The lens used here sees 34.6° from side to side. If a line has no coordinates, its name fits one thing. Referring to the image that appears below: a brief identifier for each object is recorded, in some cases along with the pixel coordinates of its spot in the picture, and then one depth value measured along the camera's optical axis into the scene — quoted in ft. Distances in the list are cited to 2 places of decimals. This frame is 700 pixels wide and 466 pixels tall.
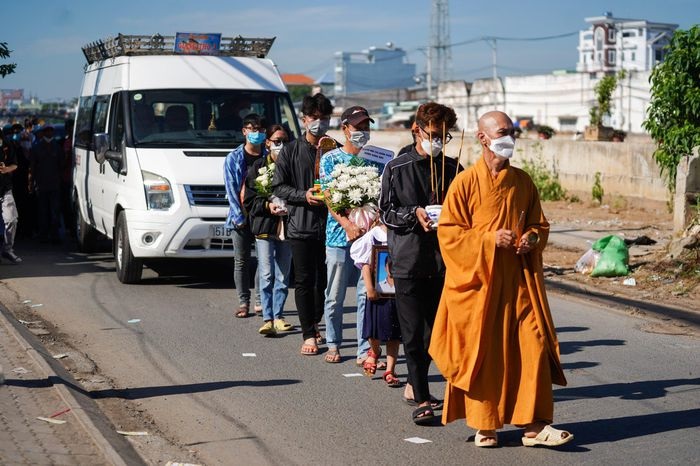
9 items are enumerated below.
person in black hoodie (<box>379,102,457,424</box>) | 23.08
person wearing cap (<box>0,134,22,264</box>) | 51.03
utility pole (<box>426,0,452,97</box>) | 351.05
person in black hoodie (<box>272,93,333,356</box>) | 30.07
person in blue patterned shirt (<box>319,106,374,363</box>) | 27.37
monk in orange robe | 20.36
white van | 42.19
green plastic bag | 45.44
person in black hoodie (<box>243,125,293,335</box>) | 33.32
